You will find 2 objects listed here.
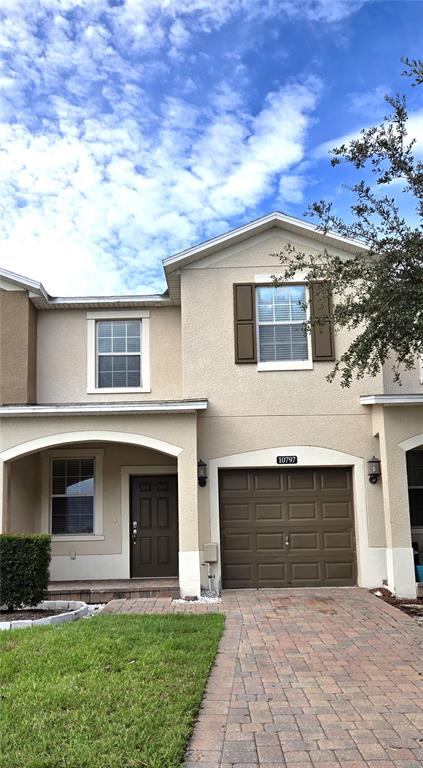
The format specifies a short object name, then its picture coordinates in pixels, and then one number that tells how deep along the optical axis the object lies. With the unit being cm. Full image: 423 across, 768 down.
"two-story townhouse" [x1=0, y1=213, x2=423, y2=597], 1191
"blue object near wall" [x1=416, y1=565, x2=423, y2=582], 1192
